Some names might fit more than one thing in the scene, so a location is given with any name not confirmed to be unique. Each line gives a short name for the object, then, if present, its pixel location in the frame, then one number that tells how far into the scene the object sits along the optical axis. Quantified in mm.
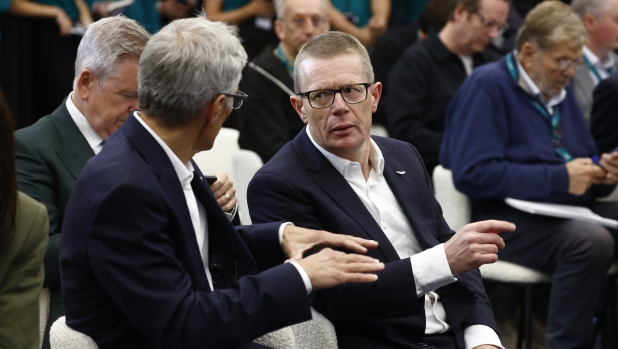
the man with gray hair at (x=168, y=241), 3742
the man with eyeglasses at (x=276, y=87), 8953
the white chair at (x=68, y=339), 3885
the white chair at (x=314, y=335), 4734
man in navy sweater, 7555
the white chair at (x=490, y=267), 7707
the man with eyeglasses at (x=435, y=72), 9672
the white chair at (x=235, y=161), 7469
